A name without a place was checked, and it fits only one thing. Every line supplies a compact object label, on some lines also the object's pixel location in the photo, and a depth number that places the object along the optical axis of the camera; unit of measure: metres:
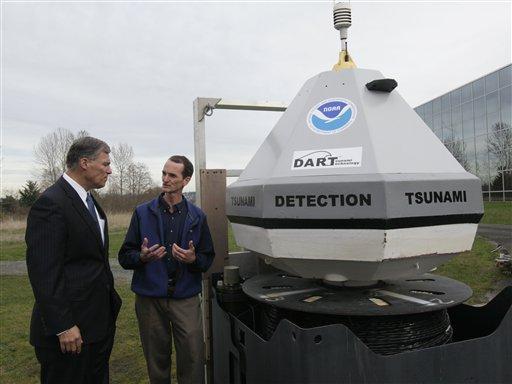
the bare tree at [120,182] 35.69
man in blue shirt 3.22
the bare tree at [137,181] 37.66
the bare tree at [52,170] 34.59
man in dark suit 2.50
